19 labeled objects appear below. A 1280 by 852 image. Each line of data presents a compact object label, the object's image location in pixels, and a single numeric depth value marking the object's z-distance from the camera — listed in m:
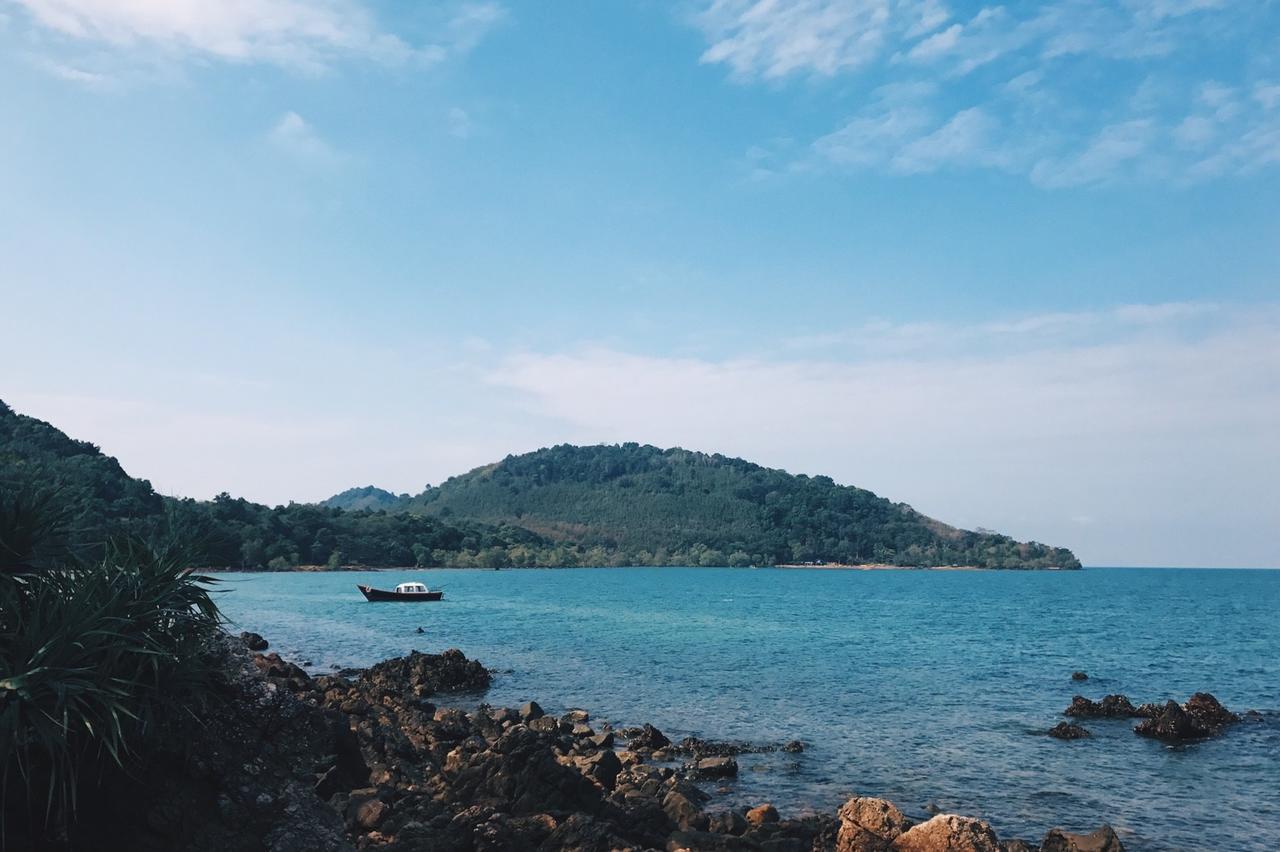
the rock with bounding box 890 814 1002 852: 15.93
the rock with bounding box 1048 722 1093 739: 34.38
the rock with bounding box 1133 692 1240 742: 34.62
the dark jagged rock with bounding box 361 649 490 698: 43.59
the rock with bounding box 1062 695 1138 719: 39.12
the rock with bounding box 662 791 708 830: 19.14
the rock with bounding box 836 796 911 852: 16.81
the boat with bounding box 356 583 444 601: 110.31
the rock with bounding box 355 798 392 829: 16.12
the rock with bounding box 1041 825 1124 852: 18.58
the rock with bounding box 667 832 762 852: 16.11
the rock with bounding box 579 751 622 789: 23.97
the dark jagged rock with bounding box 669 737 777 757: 29.88
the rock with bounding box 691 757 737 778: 26.88
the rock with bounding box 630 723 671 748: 30.38
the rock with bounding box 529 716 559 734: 30.92
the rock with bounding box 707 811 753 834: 18.69
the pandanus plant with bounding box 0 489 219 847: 10.31
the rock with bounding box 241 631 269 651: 57.17
